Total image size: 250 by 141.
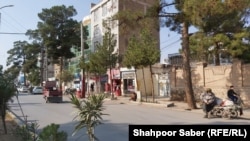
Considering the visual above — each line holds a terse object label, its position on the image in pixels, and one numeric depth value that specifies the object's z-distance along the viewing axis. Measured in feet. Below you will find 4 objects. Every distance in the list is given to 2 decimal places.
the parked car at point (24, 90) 279.73
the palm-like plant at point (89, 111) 25.40
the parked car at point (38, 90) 224.96
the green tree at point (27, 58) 285.43
